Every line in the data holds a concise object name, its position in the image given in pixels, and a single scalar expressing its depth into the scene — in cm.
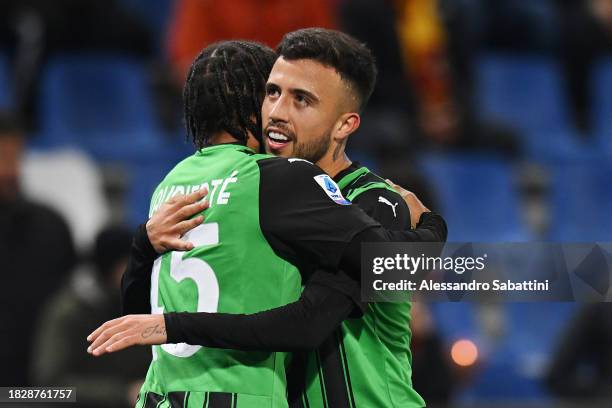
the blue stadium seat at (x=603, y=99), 2000
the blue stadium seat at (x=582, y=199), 1780
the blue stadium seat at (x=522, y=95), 2005
